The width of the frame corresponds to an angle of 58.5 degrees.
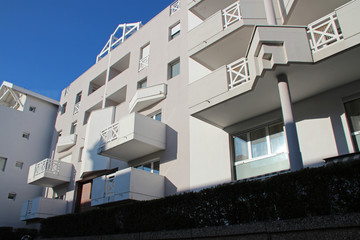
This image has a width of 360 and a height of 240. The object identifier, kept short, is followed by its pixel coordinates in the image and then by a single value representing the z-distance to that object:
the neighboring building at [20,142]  23.50
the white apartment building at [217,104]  8.59
